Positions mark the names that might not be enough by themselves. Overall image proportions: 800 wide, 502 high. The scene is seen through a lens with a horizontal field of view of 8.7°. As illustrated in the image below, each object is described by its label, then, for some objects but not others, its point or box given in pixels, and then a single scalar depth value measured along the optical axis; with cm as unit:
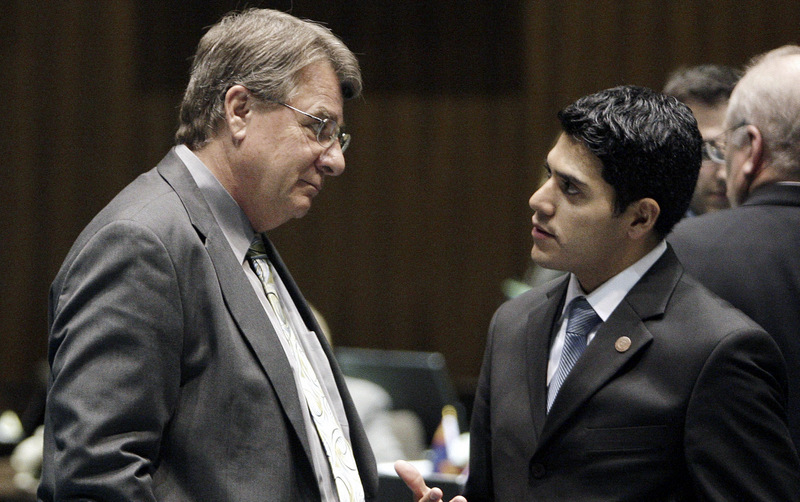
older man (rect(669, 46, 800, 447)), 653
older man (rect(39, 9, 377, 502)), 621
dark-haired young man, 628
